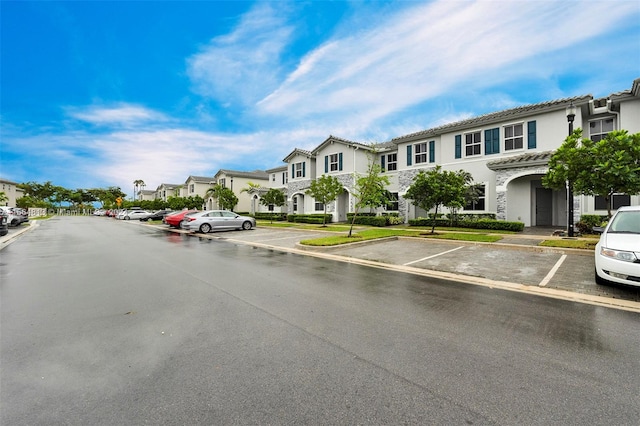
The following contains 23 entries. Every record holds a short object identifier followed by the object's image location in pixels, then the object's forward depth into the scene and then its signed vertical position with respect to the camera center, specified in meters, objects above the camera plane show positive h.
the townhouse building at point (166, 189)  68.99 +5.09
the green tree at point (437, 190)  15.71 +0.91
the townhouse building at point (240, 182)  47.22 +4.55
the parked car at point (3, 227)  17.19 -0.83
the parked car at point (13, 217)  25.85 -0.43
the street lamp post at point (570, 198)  12.34 +0.27
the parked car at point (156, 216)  40.78 -0.74
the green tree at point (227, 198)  34.09 +1.34
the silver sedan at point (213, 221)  21.27 -0.86
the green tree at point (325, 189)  23.00 +1.51
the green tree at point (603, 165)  9.61 +1.35
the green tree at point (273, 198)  29.67 +1.14
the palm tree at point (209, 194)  47.78 +2.63
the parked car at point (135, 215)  42.88 -0.60
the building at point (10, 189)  62.58 +5.17
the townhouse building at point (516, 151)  16.20 +3.81
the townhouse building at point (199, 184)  54.53 +4.80
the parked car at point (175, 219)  25.53 -0.75
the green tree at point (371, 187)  15.44 +1.08
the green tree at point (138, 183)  94.18 +8.89
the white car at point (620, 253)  5.59 -0.98
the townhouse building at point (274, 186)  40.00 +3.26
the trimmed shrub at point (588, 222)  14.92 -0.90
